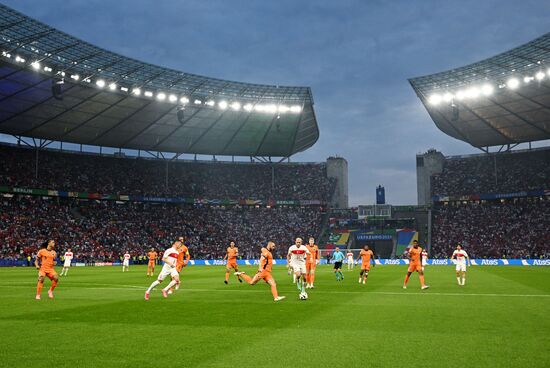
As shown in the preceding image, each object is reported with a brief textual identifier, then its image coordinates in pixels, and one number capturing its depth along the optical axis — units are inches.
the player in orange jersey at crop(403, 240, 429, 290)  859.4
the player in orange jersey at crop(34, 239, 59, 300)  711.1
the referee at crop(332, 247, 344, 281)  1149.7
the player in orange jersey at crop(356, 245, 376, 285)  1004.2
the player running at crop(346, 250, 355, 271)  1738.4
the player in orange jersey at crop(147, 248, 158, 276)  1379.9
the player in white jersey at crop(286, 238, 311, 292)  715.4
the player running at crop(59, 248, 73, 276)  1389.0
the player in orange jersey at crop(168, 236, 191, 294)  1005.8
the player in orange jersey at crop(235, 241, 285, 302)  657.6
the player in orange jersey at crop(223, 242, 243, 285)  1022.1
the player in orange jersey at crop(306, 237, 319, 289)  832.7
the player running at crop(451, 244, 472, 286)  949.2
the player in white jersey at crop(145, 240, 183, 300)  700.0
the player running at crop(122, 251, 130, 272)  1706.6
